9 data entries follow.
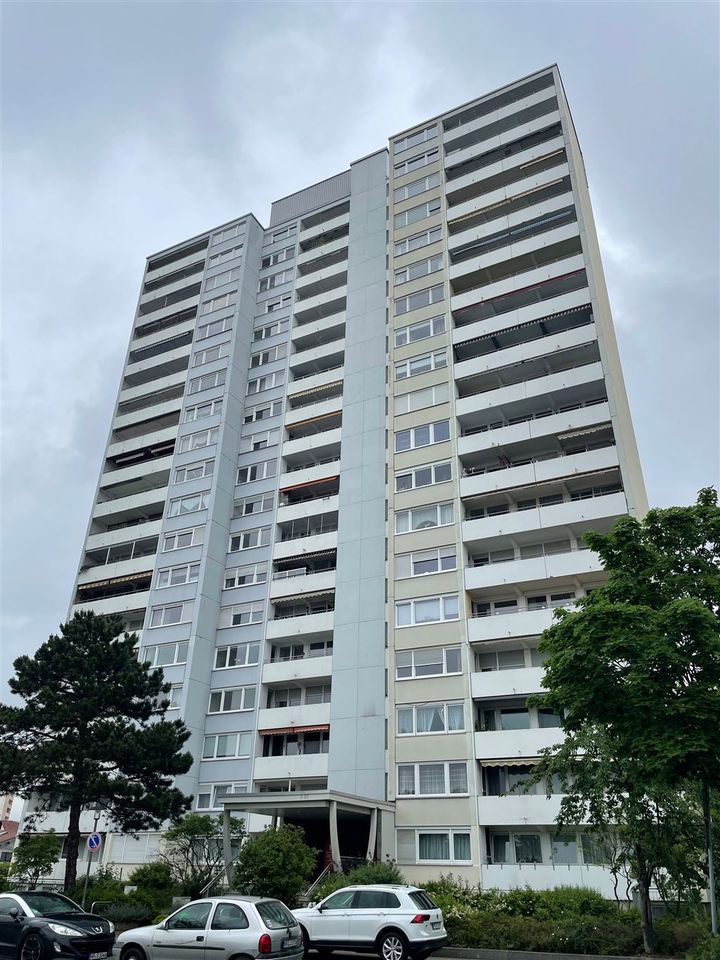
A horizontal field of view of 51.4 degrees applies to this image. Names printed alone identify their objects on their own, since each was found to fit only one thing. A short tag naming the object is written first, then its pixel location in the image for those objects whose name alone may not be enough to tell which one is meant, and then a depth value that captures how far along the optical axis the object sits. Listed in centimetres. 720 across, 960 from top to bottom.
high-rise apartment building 3312
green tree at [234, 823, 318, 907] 2309
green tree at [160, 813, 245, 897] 3053
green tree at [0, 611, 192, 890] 2812
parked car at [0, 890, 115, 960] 1622
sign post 2739
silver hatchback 1448
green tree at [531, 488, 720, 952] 1603
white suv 1695
